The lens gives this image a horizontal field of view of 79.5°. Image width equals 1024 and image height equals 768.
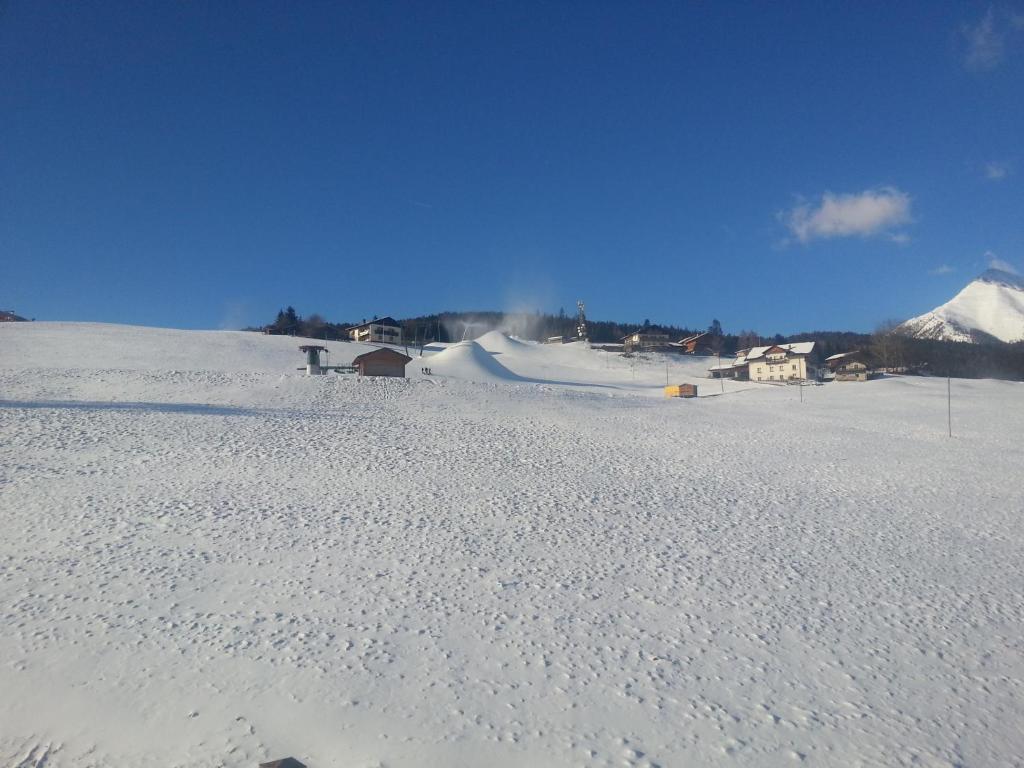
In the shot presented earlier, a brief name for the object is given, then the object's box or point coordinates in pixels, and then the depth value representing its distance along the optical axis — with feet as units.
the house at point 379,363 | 137.49
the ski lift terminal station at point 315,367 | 137.72
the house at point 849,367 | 228.43
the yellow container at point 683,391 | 165.78
